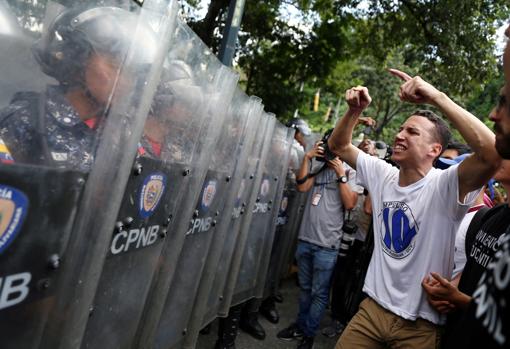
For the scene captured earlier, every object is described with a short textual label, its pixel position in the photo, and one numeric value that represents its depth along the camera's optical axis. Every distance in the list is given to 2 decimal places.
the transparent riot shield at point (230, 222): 2.73
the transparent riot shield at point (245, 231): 3.35
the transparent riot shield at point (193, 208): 2.07
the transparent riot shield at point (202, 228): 2.36
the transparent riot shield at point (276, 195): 4.09
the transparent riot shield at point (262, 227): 3.77
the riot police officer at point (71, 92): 1.21
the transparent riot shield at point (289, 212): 4.73
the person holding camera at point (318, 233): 4.02
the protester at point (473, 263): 2.01
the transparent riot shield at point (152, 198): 1.63
